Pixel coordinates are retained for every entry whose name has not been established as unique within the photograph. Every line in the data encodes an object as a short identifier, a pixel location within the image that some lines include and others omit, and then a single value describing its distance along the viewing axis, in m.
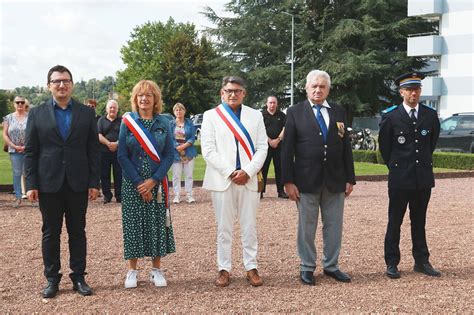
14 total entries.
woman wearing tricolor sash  5.25
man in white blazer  5.32
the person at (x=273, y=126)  10.74
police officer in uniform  5.61
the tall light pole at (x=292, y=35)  35.54
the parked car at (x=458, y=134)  20.22
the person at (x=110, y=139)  10.11
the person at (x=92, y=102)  10.83
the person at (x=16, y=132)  9.94
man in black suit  4.98
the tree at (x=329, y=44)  34.06
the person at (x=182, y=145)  10.38
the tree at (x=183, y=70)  48.84
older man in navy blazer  5.41
